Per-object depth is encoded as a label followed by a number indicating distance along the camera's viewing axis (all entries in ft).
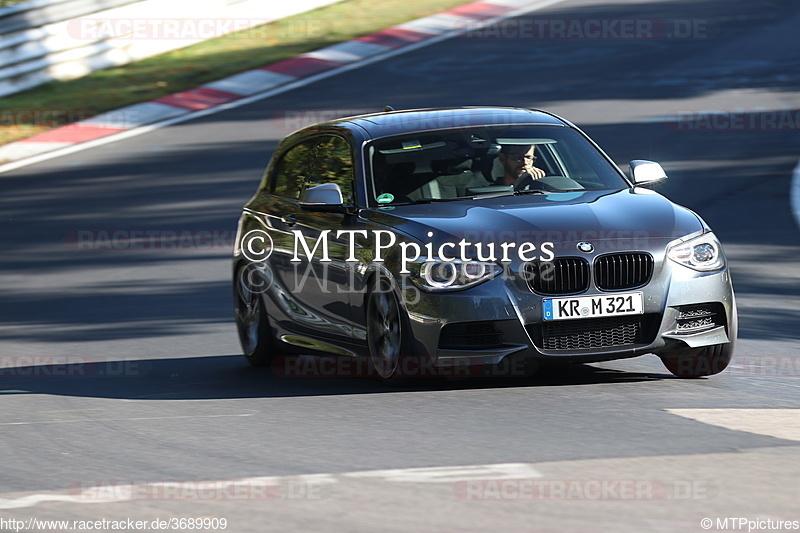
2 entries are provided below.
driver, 61.57
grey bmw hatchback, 54.34
